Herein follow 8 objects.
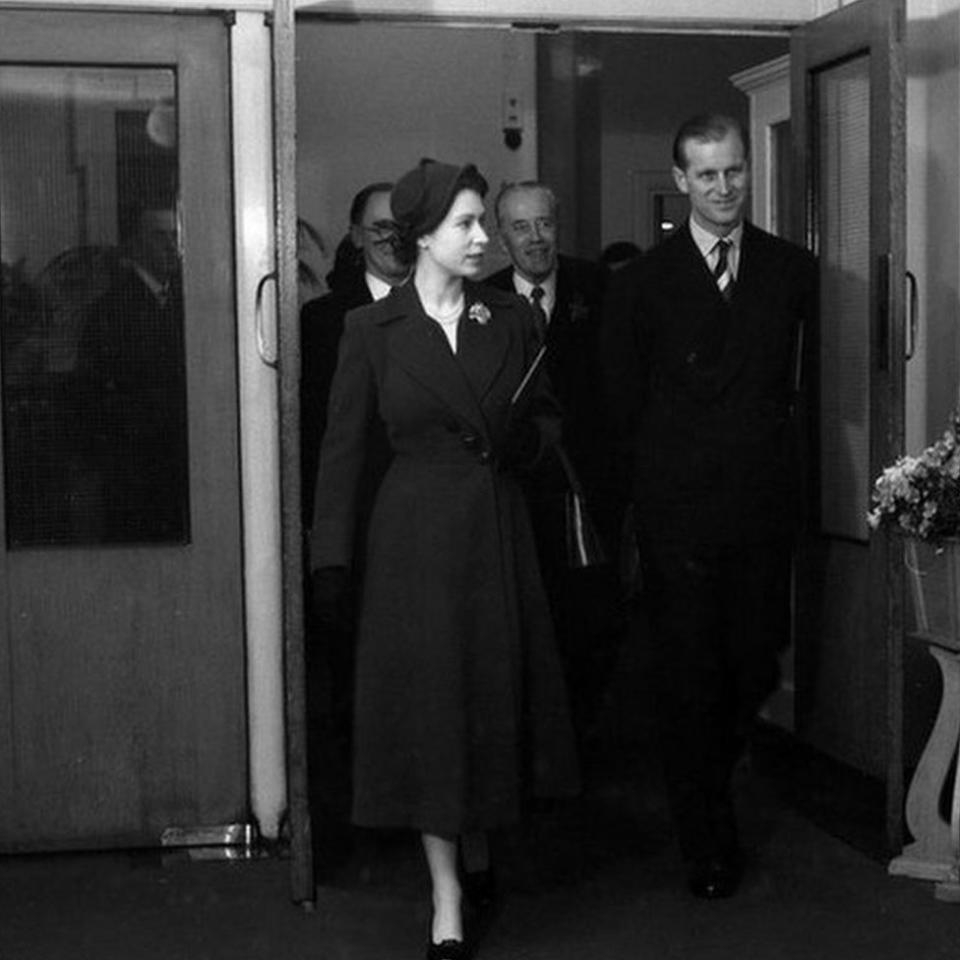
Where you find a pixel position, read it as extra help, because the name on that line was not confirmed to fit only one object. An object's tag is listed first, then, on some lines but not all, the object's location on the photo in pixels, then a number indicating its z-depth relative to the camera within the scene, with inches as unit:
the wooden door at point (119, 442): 210.7
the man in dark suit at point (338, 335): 221.5
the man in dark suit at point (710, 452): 193.3
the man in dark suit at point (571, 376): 227.1
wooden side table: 193.6
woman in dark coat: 170.9
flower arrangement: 185.0
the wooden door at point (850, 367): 199.9
